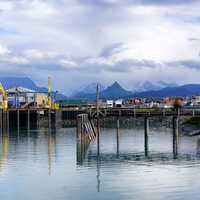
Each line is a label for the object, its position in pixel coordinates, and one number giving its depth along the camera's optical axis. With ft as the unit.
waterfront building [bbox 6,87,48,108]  481.46
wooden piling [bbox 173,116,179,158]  242.00
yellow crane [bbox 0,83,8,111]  442.30
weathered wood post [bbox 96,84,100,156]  237.90
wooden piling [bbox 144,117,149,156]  235.15
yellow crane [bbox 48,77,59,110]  464.03
